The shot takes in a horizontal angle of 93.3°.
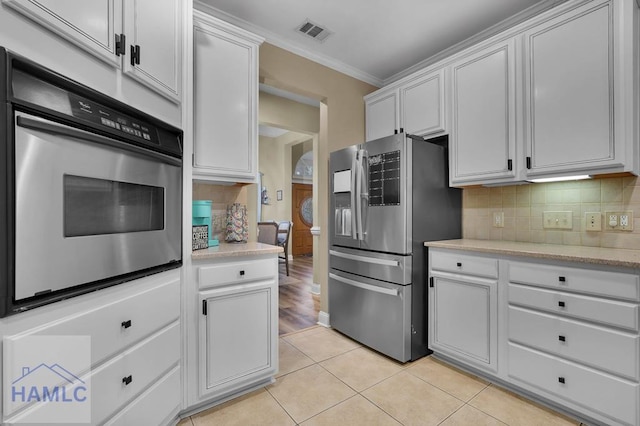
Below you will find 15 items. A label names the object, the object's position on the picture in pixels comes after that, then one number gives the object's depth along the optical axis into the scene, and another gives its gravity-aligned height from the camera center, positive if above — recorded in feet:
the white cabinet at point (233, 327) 5.60 -2.24
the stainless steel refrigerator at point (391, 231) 7.59 -0.48
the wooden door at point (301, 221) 26.48 -0.65
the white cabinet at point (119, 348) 2.83 -1.72
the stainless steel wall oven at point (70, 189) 2.74 +0.29
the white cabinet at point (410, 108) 8.57 +3.31
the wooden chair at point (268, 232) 17.28 -1.10
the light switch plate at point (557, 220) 7.07 -0.18
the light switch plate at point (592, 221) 6.66 -0.19
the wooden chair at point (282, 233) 20.07 -1.29
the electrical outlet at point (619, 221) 6.29 -0.18
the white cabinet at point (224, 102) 6.25 +2.43
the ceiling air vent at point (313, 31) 8.31 +5.20
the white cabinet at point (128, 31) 3.19 +2.35
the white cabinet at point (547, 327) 4.92 -2.23
